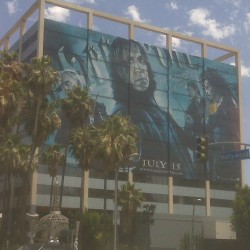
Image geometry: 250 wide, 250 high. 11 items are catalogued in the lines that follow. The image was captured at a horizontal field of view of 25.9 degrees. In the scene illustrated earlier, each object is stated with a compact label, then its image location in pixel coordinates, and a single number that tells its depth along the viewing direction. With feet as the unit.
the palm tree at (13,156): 192.65
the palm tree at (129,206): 243.19
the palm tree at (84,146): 198.59
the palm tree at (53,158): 226.17
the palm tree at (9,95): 141.49
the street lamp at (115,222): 158.15
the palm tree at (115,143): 191.31
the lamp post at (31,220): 182.50
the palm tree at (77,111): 201.57
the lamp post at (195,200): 327.30
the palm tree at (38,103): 178.50
